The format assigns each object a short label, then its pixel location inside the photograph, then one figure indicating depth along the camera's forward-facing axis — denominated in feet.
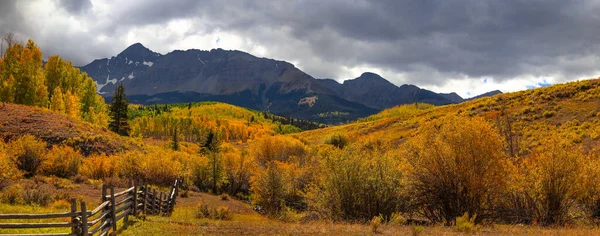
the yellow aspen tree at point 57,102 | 196.13
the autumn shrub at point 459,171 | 64.03
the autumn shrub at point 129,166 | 130.21
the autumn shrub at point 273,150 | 207.55
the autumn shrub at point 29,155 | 105.09
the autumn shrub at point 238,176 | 165.99
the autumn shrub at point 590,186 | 66.39
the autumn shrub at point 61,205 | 67.00
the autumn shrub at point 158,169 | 132.87
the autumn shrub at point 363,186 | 70.38
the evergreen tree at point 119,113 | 229.86
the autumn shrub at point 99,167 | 123.85
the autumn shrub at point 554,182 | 65.67
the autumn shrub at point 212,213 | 78.65
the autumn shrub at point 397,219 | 62.18
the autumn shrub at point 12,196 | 65.46
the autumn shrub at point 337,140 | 254.06
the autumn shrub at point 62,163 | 112.78
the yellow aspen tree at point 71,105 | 202.69
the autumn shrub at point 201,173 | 159.84
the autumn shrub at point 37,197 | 67.36
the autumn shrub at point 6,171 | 77.15
